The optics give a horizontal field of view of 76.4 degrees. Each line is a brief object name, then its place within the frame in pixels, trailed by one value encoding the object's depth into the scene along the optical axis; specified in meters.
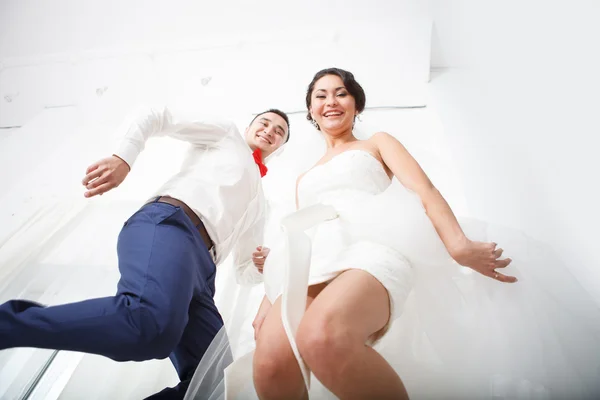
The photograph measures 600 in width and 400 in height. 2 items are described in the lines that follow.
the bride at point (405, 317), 0.68
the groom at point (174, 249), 0.72
